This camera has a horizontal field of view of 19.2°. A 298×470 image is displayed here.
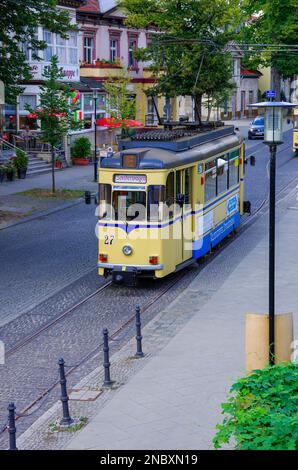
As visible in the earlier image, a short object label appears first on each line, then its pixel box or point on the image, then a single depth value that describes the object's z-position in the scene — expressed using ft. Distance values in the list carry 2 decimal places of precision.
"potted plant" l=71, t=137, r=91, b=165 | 157.28
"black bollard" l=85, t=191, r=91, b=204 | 62.66
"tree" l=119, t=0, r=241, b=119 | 163.94
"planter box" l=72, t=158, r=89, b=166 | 157.89
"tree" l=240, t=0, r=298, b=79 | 211.20
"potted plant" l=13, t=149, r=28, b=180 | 133.69
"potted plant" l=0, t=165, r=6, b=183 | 130.00
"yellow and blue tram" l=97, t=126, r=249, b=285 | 61.05
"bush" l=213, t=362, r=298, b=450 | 25.20
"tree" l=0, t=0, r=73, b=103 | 95.04
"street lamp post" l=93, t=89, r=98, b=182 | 132.20
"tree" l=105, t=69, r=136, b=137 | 149.69
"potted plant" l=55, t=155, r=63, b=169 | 148.29
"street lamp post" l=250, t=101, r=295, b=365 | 41.78
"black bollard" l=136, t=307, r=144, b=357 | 48.03
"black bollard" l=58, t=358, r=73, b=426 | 38.42
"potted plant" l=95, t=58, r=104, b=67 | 178.94
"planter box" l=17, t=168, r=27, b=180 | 133.83
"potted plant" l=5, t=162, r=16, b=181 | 131.03
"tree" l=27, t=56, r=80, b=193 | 115.34
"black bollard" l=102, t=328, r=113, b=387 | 43.16
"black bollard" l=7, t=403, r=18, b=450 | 33.88
